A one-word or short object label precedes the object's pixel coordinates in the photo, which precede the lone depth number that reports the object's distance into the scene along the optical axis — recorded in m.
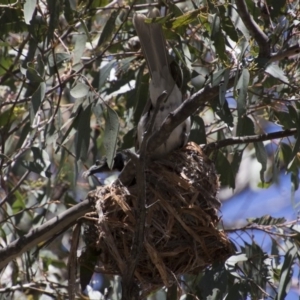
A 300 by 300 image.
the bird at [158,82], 7.20
